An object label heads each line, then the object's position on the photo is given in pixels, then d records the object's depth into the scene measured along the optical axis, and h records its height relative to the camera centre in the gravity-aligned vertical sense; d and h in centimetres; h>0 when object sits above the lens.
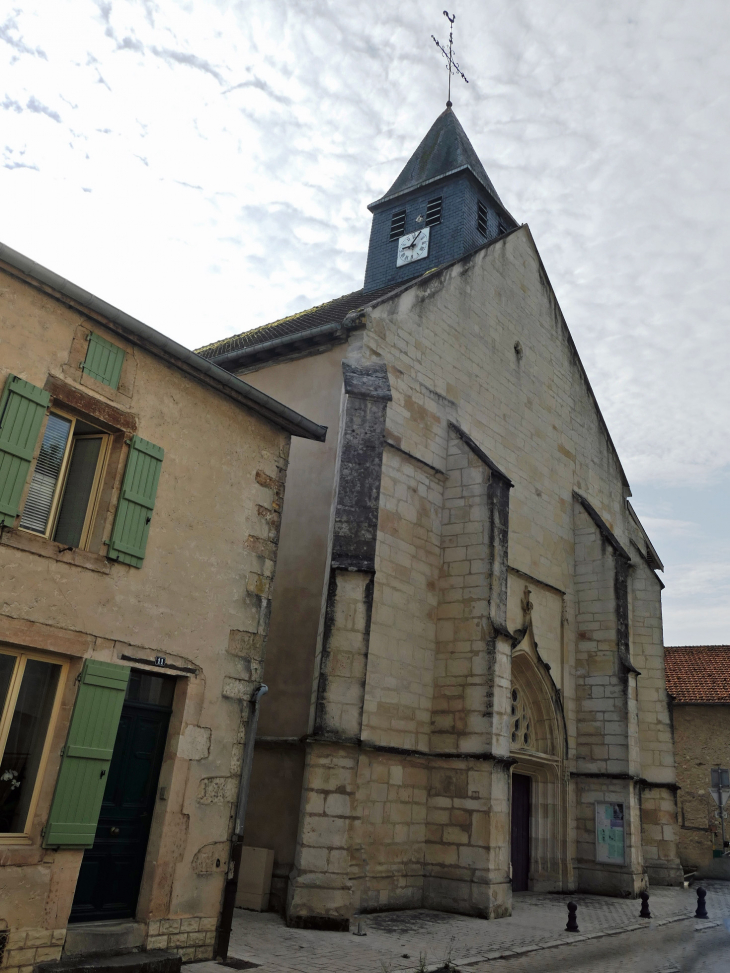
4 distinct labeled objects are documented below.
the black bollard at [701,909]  1112 -111
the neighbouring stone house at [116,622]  562 +110
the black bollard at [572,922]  927 -121
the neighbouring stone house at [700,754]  2106 +179
